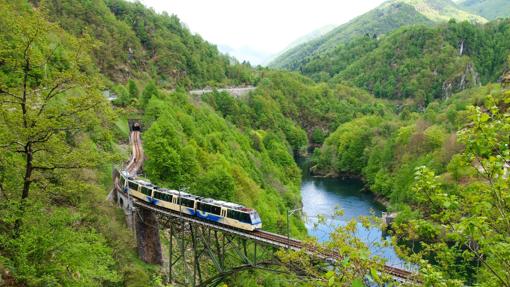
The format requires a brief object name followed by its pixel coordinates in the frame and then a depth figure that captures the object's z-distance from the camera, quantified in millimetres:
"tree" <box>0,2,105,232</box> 17125
